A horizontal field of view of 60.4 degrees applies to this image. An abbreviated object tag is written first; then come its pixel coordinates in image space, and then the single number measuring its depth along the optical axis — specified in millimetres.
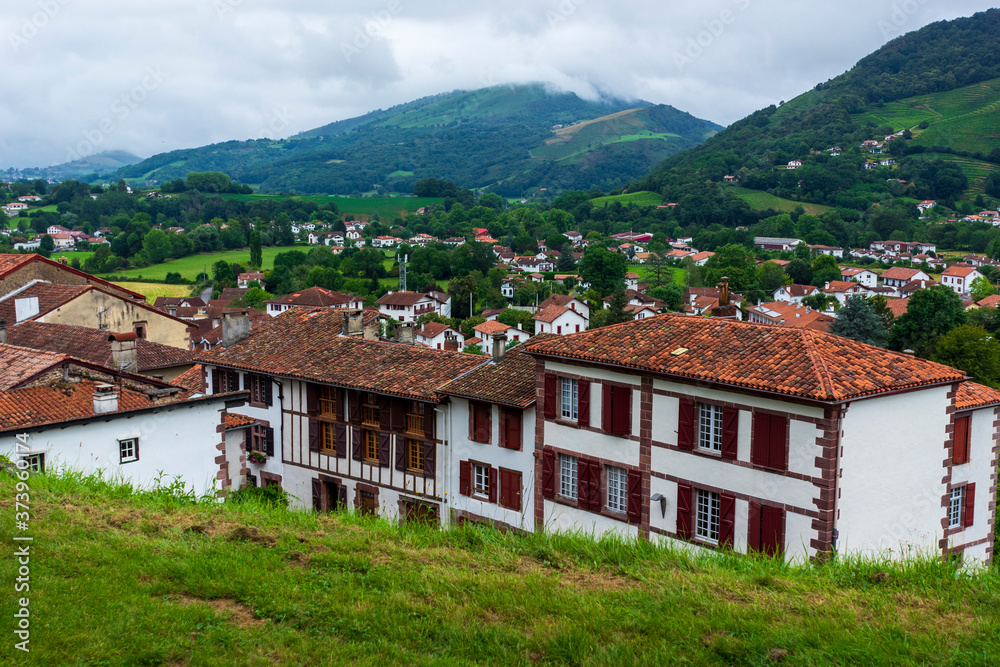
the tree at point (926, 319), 75562
